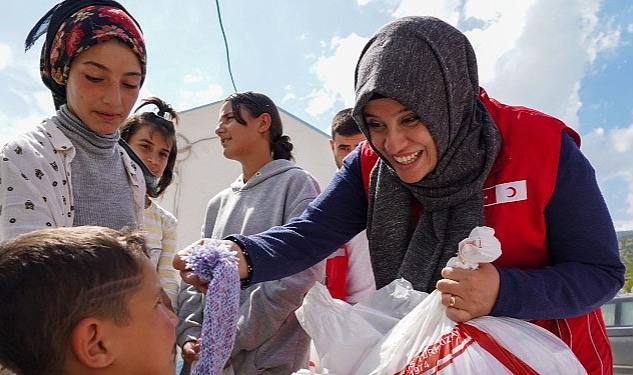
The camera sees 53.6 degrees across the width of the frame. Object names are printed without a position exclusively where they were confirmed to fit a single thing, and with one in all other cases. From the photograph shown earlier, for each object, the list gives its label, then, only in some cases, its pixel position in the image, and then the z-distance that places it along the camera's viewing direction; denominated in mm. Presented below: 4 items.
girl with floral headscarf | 1576
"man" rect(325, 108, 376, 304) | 2486
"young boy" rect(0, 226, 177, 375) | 1206
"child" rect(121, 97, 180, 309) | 2532
